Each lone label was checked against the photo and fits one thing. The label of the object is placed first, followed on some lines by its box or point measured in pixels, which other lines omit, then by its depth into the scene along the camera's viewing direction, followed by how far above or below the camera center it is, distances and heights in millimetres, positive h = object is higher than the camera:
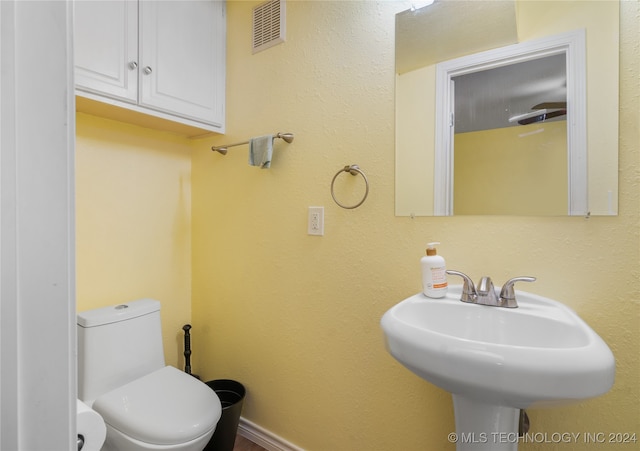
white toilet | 1110 -652
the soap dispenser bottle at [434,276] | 1037 -164
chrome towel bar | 1471 +397
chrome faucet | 957 -206
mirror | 916 +326
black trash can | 1403 -883
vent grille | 1537 +964
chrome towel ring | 1282 +205
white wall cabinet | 1284 +742
